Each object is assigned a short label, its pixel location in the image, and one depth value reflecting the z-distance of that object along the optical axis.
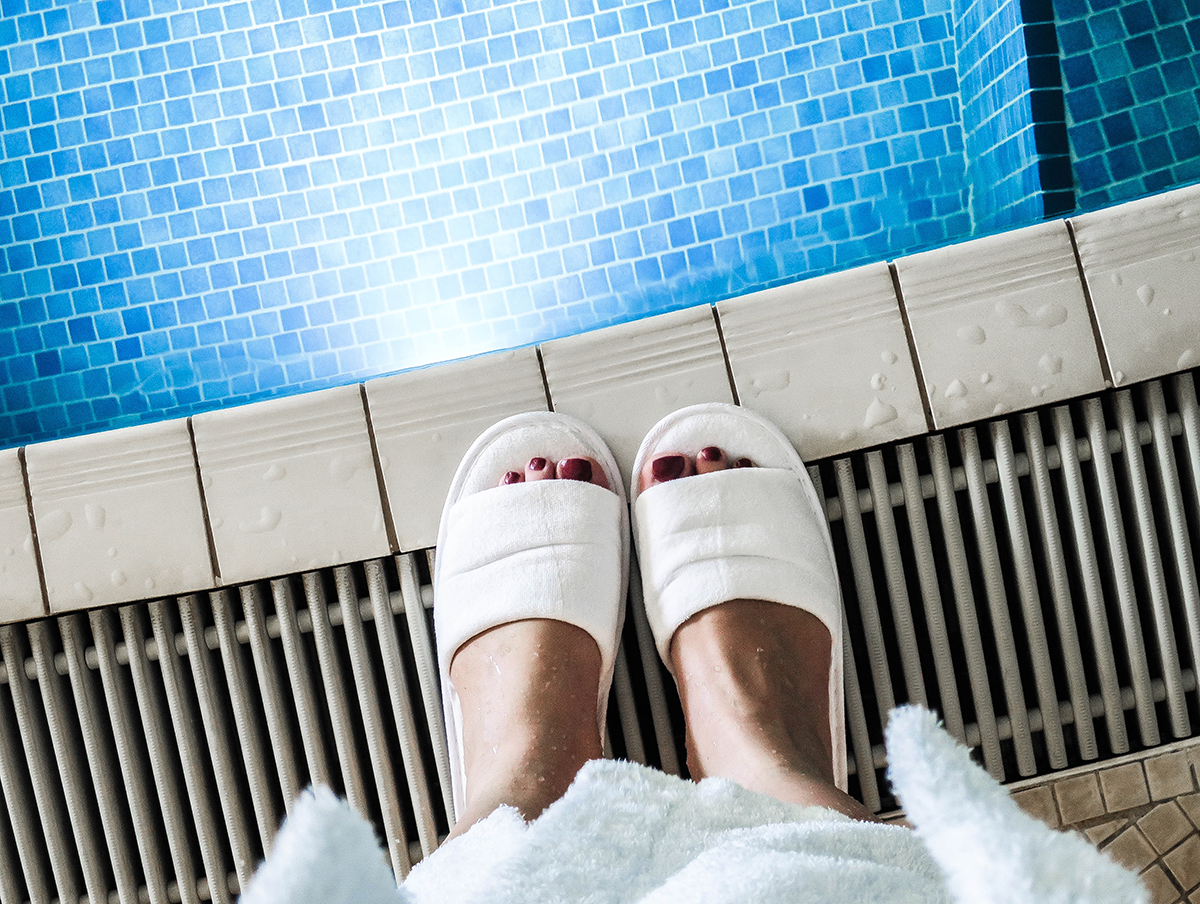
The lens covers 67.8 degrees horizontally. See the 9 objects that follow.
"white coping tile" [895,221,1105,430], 0.94
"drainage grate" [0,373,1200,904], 0.97
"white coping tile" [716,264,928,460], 0.95
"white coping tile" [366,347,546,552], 0.97
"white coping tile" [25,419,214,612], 0.98
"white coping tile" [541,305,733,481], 0.96
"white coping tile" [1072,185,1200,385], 0.93
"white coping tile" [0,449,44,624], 0.99
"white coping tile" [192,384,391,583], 0.97
